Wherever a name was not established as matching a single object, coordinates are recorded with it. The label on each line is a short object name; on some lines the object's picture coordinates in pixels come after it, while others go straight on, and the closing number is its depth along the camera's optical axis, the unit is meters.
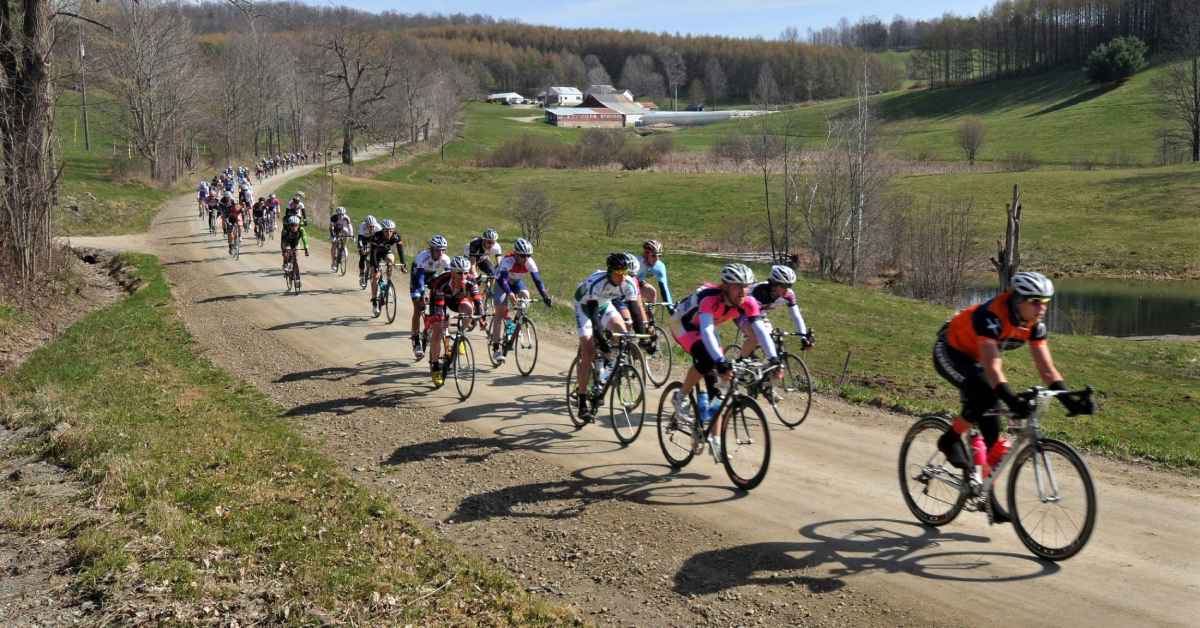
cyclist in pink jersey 9.40
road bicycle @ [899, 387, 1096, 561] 7.16
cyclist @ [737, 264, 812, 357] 12.35
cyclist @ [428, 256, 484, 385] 14.05
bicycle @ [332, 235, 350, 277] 27.55
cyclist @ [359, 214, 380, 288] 22.23
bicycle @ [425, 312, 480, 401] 13.95
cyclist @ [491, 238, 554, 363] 14.65
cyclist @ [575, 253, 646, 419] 11.47
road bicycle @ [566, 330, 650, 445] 11.27
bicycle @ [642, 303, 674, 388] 14.45
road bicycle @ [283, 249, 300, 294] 25.14
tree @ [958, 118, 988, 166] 100.06
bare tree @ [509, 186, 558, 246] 55.97
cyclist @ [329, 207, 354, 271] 26.67
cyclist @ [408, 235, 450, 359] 14.98
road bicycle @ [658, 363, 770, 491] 9.21
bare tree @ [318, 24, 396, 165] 92.81
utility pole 84.62
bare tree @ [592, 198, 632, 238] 66.03
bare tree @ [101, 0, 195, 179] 63.62
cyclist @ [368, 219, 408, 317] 20.72
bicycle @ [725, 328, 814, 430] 12.52
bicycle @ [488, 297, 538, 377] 15.20
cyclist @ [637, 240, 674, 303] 15.66
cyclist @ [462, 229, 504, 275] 17.06
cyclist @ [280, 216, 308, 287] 24.53
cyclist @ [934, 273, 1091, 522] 7.36
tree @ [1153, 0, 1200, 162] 87.81
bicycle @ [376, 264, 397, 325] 20.98
